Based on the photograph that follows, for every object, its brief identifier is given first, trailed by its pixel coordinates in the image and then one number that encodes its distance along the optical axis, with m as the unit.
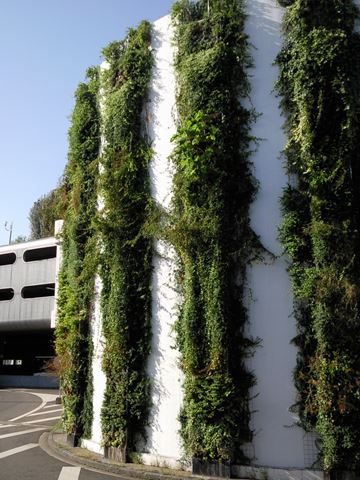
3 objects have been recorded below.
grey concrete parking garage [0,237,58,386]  34.75
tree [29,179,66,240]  47.88
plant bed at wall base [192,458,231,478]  9.27
